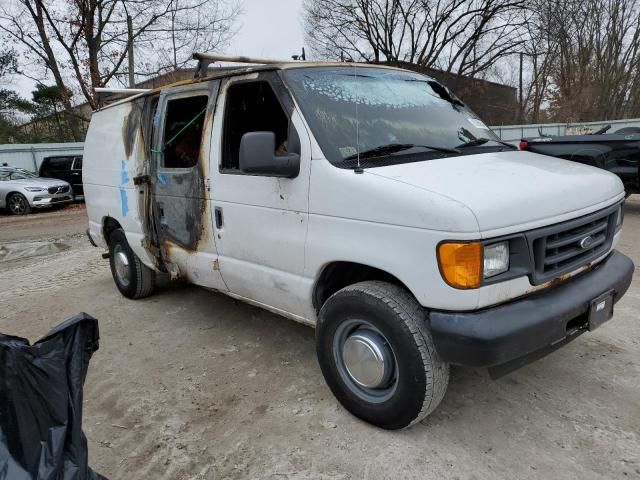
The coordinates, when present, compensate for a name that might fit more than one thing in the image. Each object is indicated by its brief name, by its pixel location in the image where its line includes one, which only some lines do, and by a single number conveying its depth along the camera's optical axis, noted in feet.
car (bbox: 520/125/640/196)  26.12
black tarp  5.97
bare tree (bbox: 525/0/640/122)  89.45
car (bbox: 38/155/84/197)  54.60
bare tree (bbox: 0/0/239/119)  73.61
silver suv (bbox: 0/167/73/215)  47.29
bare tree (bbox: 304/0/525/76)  94.17
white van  7.61
